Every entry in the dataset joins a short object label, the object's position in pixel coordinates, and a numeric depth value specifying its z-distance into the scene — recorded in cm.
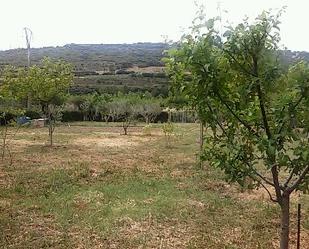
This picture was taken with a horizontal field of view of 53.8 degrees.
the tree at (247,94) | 266
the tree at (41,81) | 1339
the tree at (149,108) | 2891
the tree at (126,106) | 2842
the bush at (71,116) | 3037
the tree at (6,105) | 1154
